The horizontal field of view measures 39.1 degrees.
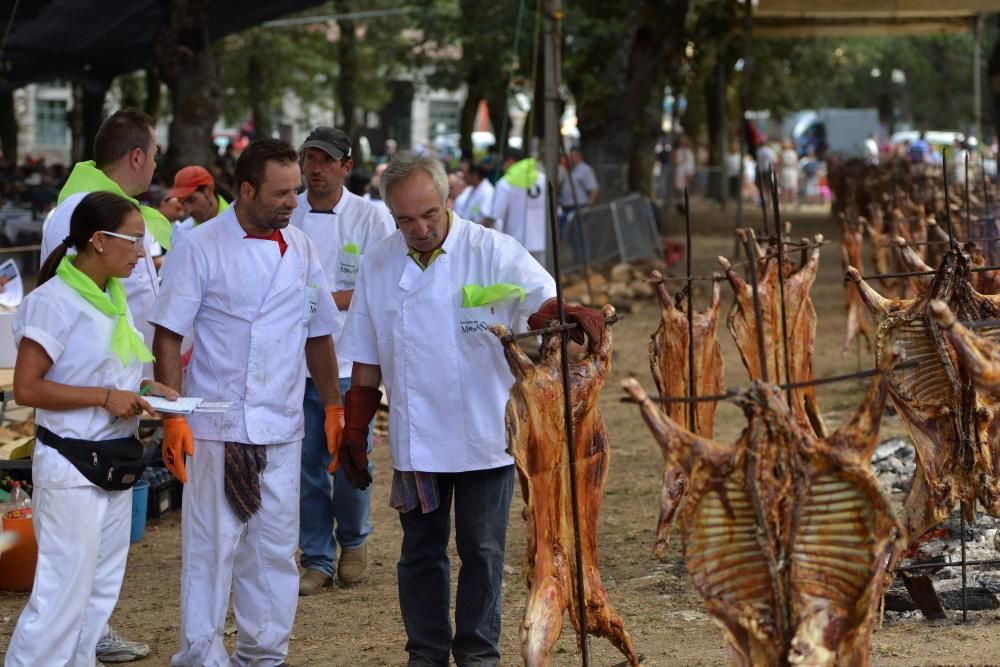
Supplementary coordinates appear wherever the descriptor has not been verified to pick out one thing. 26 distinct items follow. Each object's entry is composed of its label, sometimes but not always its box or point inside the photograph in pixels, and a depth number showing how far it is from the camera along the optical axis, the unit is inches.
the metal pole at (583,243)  706.1
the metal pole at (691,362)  243.0
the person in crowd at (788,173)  1679.4
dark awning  602.9
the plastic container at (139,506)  316.2
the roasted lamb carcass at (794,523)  155.3
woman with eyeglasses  197.9
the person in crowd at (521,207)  621.6
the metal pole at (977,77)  881.3
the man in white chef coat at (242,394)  223.5
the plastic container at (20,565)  287.4
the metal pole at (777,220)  206.4
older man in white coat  211.3
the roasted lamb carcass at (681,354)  283.6
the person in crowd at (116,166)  238.5
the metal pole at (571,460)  184.4
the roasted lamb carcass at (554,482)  195.0
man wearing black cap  280.7
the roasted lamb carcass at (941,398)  225.0
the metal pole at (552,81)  583.5
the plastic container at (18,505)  286.0
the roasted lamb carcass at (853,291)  506.6
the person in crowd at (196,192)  316.8
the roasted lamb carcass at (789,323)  285.0
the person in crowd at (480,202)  654.5
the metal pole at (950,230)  224.7
